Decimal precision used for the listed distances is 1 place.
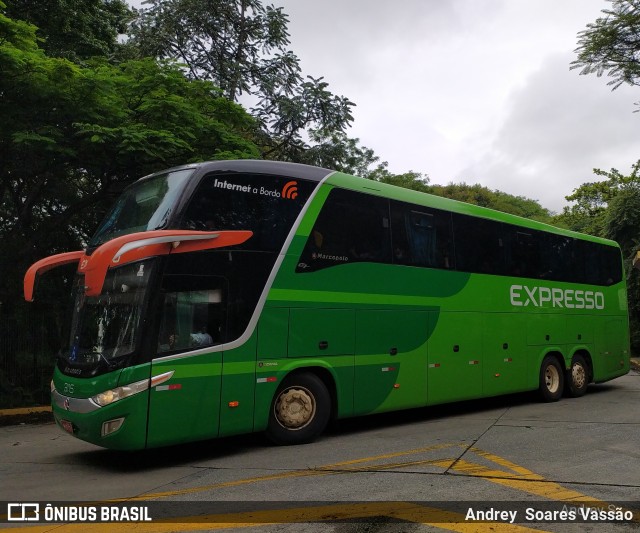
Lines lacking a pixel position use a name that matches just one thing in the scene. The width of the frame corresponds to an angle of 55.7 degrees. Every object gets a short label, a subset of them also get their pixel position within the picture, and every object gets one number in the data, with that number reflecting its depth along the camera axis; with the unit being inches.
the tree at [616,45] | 786.2
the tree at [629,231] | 1017.5
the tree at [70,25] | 622.2
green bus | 285.6
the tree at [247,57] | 764.6
